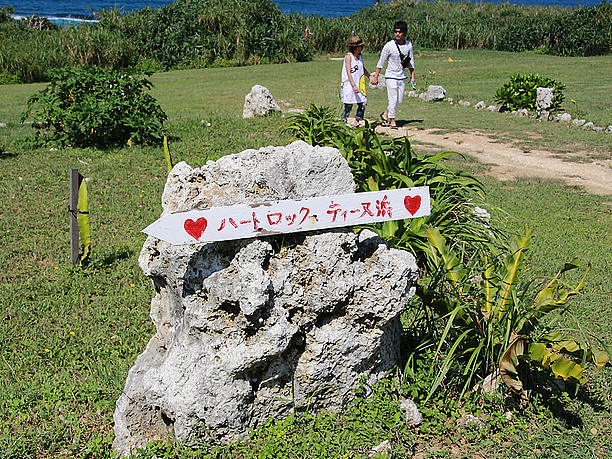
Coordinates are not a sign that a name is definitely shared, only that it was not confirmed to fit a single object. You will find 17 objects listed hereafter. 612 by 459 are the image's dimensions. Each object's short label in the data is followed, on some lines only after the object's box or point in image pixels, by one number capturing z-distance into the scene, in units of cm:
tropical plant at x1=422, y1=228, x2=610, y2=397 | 370
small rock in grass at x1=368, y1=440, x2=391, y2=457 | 337
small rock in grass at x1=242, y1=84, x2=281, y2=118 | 1262
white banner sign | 317
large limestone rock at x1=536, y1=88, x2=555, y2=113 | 1352
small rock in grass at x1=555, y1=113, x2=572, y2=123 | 1320
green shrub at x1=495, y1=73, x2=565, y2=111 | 1407
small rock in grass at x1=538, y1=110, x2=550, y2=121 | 1362
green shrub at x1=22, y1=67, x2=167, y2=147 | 1012
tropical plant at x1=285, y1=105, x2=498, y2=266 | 579
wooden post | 566
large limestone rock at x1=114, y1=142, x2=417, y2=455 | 335
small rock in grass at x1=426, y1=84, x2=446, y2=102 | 1638
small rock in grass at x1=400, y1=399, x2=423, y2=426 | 369
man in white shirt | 1142
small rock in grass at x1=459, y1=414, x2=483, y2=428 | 371
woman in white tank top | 1059
